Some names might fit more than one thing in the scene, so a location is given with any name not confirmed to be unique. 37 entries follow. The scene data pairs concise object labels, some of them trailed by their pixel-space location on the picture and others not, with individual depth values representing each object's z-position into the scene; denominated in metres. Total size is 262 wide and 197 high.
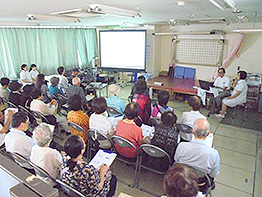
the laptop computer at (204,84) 5.01
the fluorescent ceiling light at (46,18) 3.08
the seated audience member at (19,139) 2.13
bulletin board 6.11
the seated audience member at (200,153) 1.94
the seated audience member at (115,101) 3.43
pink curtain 5.56
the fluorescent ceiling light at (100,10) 2.35
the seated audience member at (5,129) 2.70
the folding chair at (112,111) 3.30
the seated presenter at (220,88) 4.93
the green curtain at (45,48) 5.82
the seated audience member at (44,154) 1.88
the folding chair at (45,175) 1.77
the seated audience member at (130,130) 2.40
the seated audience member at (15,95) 3.75
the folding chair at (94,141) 2.51
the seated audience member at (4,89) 4.18
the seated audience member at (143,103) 3.40
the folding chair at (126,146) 2.25
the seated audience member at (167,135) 2.24
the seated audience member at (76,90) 4.07
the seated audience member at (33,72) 5.93
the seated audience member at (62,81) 5.25
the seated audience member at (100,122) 2.59
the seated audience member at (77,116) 2.84
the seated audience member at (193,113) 2.87
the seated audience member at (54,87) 4.39
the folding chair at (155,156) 2.12
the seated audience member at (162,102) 3.08
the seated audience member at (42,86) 4.48
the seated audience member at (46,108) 3.37
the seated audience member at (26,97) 3.63
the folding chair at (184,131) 2.75
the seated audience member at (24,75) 5.67
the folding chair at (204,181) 1.88
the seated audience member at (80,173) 1.57
